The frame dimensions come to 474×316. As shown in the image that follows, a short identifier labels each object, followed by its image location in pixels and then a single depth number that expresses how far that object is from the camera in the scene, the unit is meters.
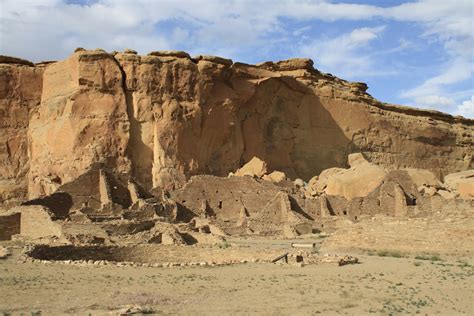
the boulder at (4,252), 16.51
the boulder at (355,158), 52.06
